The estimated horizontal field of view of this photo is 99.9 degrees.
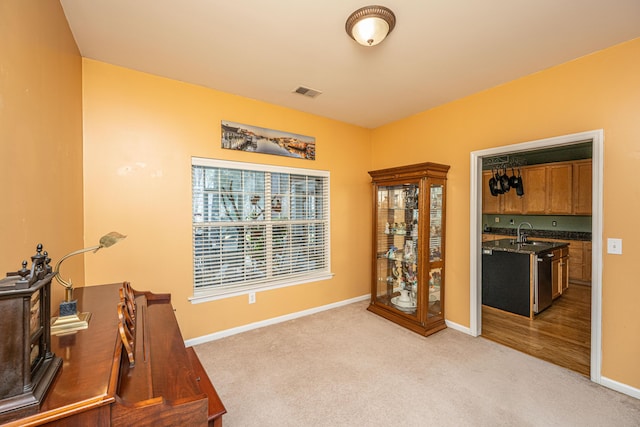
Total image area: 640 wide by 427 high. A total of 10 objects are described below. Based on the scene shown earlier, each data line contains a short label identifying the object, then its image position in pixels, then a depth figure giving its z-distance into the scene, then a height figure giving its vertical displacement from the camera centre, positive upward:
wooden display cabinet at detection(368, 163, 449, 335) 3.25 -0.47
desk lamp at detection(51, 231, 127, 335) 1.16 -0.48
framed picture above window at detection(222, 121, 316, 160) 3.14 +0.88
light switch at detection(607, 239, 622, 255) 2.18 -0.30
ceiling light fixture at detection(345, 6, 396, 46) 1.80 +1.31
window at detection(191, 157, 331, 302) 3.04 -0.20
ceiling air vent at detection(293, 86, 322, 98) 3.02 +1.37
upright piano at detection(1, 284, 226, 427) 0.76 -0.60
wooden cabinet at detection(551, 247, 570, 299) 4.22 -1.00
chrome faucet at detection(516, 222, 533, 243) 4.45 -0.50
